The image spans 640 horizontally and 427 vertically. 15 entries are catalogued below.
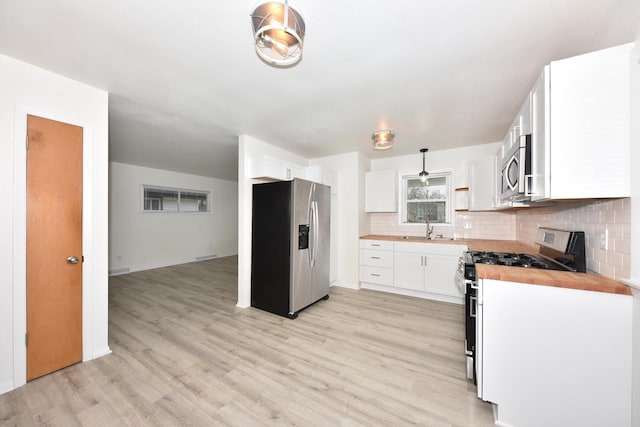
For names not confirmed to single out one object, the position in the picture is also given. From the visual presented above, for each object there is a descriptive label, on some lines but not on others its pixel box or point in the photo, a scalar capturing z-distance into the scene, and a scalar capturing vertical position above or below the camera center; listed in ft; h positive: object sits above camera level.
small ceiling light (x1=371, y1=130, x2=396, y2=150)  9.65 +3.10
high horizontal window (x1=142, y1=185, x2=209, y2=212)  18.86 +1.08
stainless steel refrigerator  9.98 -1.57
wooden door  5.99 -0.92
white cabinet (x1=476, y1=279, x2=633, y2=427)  4.07 -2.70
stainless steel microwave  5.02 +1.03
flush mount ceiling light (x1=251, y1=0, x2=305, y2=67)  3.89 +3.23
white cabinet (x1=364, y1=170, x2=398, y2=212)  14.08 +1.32
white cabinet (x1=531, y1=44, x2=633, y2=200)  3.92 +1.53
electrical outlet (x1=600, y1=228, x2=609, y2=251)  4.47 -0.53
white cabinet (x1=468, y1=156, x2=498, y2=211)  10.19 +1.32
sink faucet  13.34 -0.93
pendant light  13.35 +2.27
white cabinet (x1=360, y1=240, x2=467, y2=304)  11.42 -2.99
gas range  5.12 -1.33
